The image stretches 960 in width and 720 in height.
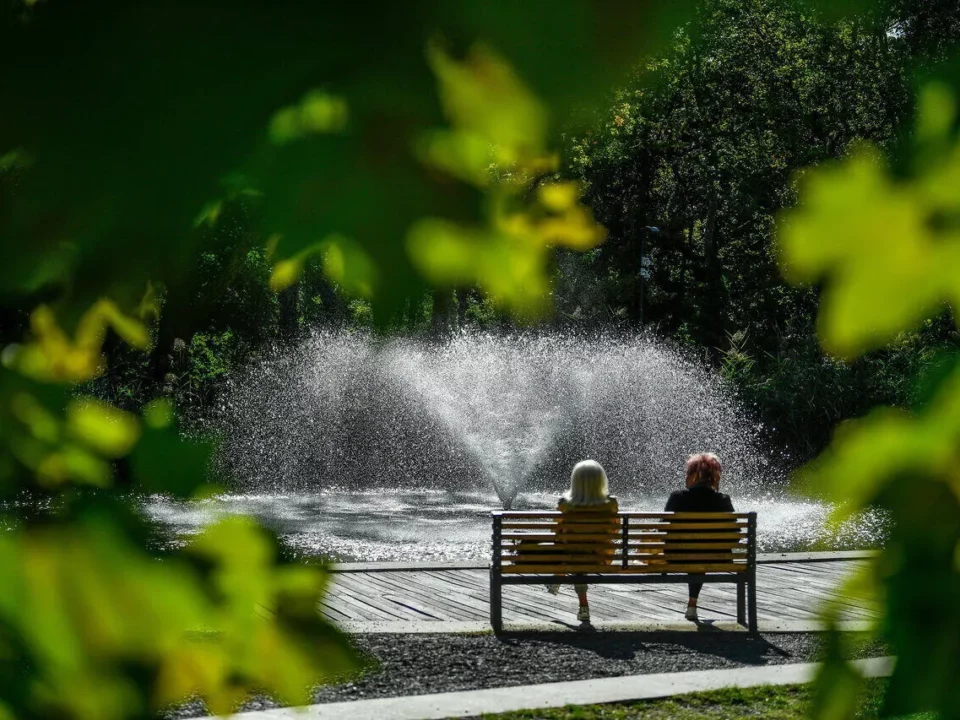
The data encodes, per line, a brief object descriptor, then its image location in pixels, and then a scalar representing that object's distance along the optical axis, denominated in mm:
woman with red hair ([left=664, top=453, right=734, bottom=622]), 15086
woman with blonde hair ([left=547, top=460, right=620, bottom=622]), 14250
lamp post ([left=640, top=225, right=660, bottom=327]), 49831
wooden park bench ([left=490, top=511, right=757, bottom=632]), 14148
